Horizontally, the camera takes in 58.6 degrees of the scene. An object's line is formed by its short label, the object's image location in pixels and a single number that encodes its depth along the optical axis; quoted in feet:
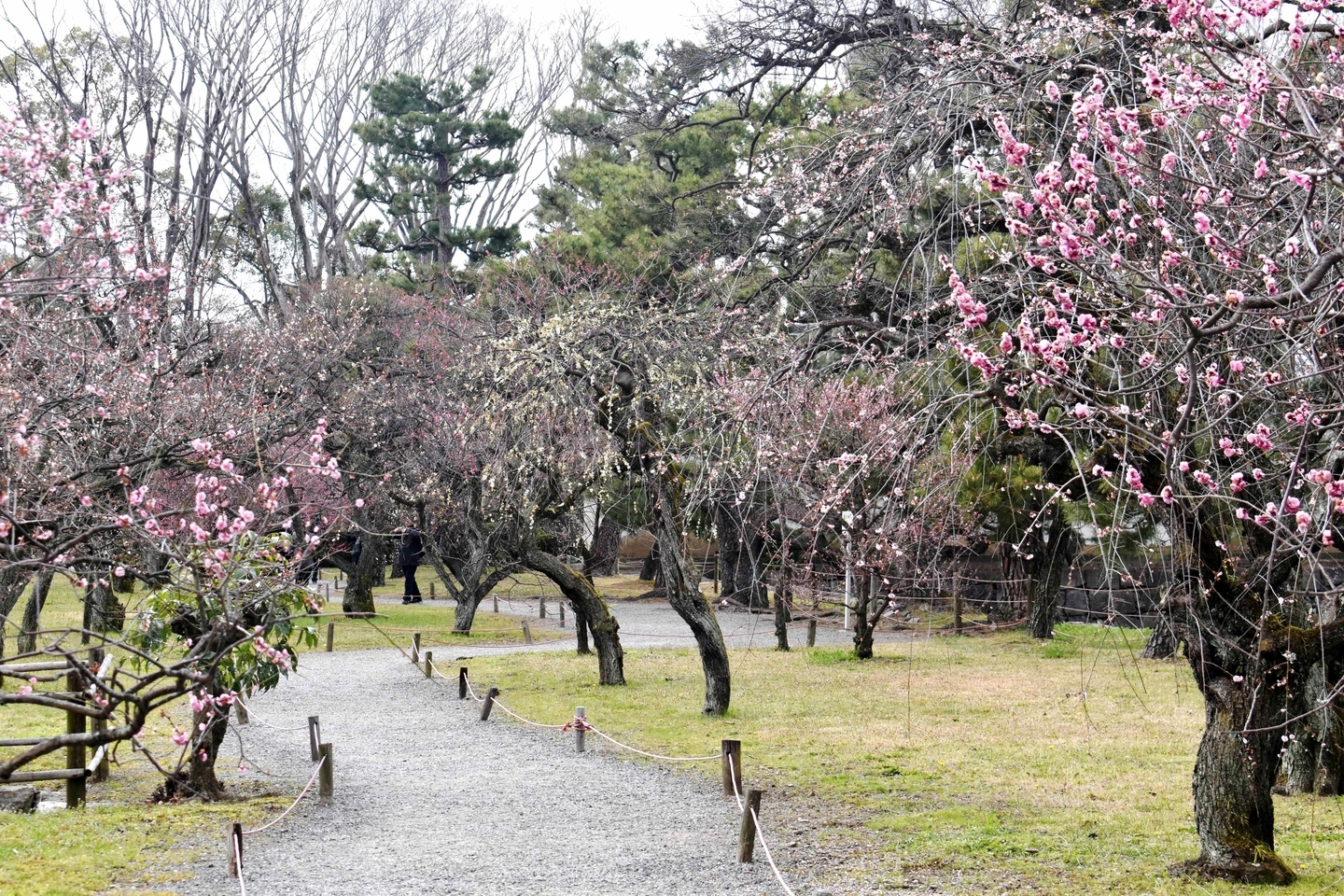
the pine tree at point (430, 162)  106.63
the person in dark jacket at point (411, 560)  95.04
